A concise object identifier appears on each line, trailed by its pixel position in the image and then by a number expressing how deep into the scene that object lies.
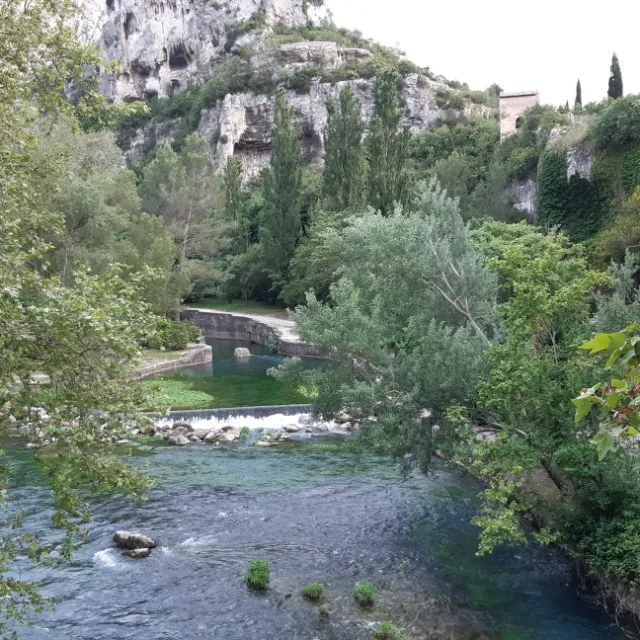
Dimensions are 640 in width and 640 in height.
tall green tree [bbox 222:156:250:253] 48.62
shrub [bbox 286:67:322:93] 75.50
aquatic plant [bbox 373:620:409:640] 8.74
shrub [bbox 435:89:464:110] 70.81
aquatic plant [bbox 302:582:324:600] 9.88
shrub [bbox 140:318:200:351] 31.45
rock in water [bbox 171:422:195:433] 19.14
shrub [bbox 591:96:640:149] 29.09
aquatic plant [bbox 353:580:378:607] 9.72
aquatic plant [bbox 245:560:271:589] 10.19
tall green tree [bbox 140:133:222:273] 45.12
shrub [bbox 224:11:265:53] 84.25
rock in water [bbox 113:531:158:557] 11.46
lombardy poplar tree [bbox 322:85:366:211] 39.62
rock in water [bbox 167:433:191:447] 18.27
